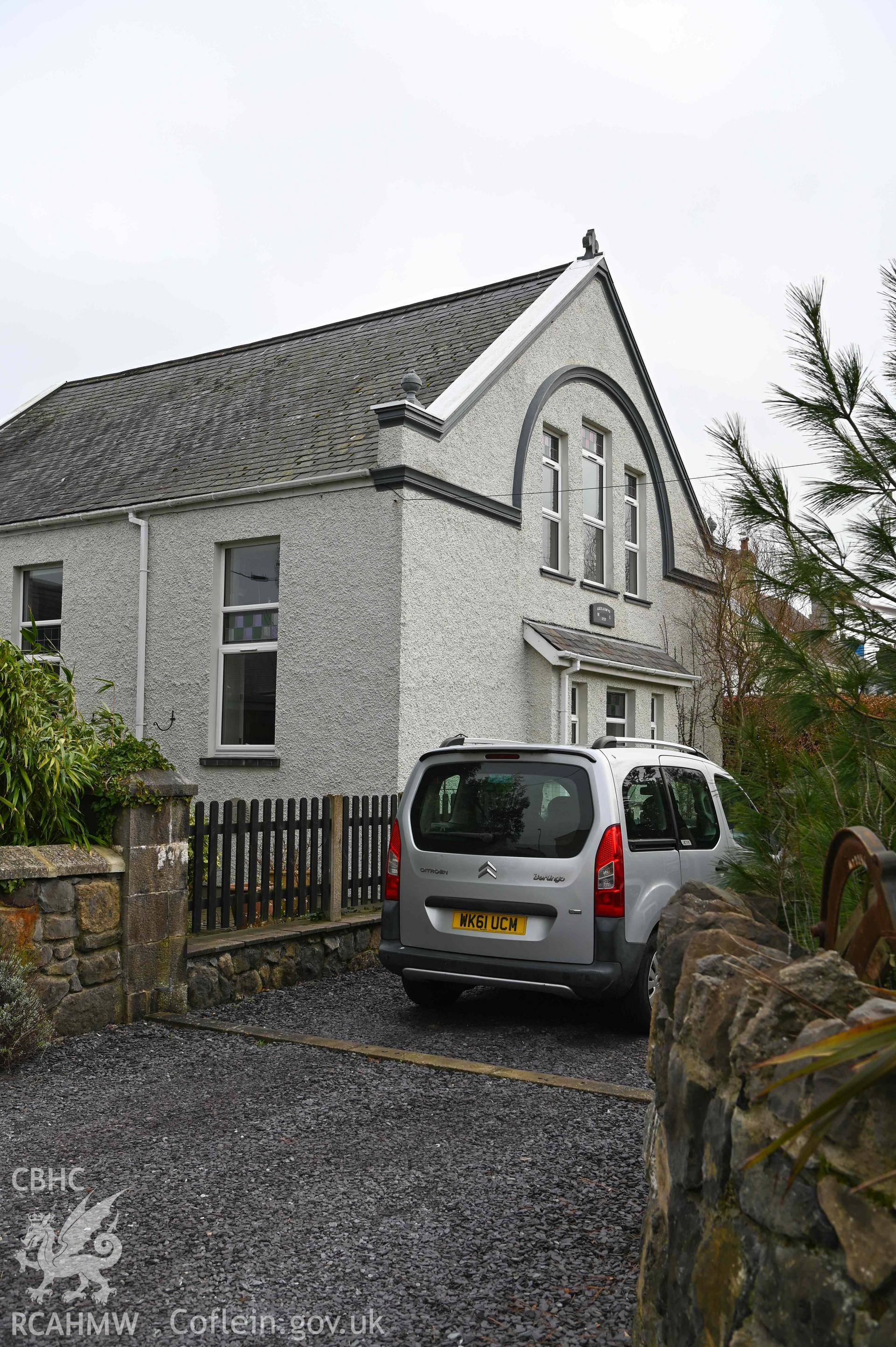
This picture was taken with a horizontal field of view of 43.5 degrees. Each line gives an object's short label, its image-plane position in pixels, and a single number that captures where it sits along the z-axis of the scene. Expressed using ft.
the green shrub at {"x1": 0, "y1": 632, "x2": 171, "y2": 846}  21.70
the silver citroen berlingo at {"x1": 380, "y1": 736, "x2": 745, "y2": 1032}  21.45
